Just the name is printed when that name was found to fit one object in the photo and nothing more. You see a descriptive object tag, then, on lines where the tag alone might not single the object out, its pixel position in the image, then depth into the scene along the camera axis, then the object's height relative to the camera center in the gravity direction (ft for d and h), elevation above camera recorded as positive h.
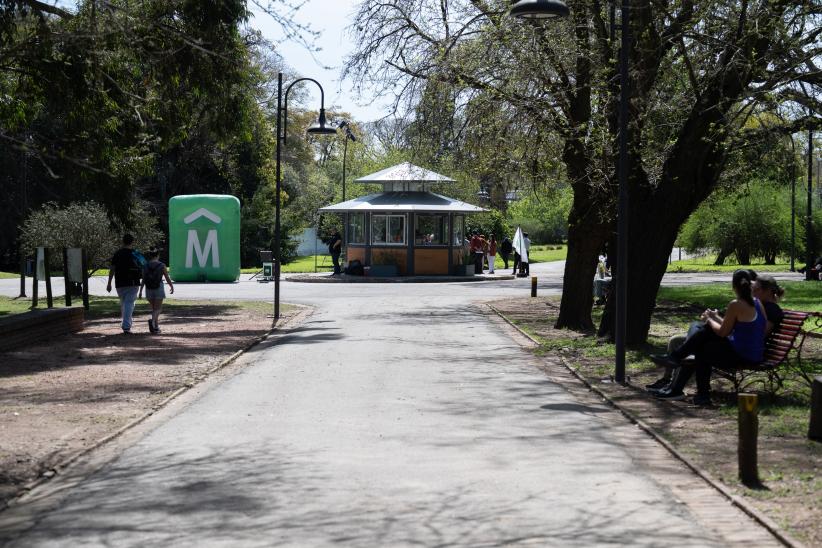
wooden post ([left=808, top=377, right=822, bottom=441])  32.45 -4.61
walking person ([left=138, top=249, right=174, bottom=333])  70.79 -2.01
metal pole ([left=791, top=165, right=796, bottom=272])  164.96 +2.79
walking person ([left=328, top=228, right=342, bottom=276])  159.63 +0.13
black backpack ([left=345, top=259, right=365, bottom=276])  154.30 -2.20
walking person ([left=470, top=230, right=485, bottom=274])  164.66 -0.15
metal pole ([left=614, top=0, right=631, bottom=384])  46.37 +1.27
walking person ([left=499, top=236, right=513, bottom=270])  176.45 +0.57
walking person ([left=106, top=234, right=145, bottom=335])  70.79 -1.59
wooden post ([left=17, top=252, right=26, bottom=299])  106.74 -2.34
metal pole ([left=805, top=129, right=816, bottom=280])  136.05 +0.38
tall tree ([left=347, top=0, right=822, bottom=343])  52.65 +8.37
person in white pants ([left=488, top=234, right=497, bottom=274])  169.89 -0.16
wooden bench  39.37 -3.23
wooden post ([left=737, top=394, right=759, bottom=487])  26.94 -4.20
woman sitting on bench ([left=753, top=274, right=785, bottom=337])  41.88 -1.60
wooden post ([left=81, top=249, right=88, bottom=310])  90.89 -1.91
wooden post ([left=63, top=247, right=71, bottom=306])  85.92 -2.04
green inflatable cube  146.92 +1.49
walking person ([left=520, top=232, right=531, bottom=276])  159.63 -1.77
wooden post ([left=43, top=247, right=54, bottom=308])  87.89 -1.21
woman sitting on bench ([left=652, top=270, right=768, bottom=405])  38.91 -2.85
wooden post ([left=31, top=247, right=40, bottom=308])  94.43 -3.11
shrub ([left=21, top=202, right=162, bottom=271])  113.81 +1.93
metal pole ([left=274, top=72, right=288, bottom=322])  84.57 +0.36
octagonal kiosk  153.79 +2.06
